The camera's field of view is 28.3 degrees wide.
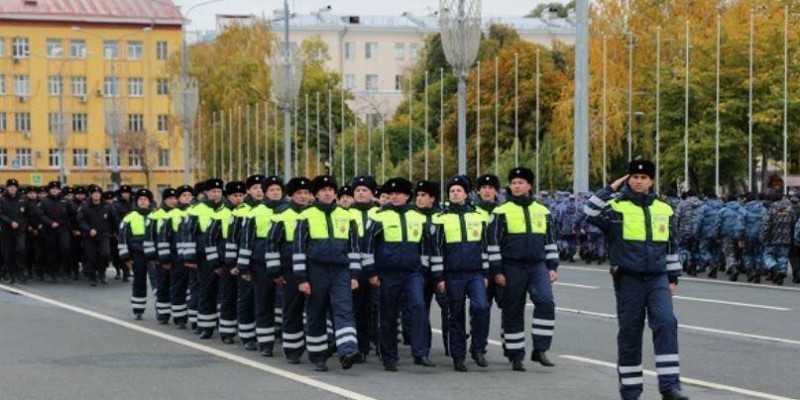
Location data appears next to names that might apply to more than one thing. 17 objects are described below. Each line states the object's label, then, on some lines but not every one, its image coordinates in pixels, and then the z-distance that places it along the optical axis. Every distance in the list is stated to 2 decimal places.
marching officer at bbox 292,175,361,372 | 15.45
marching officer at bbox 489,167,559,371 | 15.41
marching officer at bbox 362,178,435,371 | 15.41
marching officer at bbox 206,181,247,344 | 18.38
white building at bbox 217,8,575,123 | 135.75
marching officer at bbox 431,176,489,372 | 15.41
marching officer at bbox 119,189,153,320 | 21.88
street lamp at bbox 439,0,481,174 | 30.39
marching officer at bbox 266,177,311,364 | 16.11
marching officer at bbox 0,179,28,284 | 30.94
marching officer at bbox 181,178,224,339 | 19.12
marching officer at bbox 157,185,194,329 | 20.61
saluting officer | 12.76
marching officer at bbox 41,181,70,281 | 30.84
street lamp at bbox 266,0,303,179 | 46.38
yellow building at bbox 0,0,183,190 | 118.00
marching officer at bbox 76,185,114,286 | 29.88
